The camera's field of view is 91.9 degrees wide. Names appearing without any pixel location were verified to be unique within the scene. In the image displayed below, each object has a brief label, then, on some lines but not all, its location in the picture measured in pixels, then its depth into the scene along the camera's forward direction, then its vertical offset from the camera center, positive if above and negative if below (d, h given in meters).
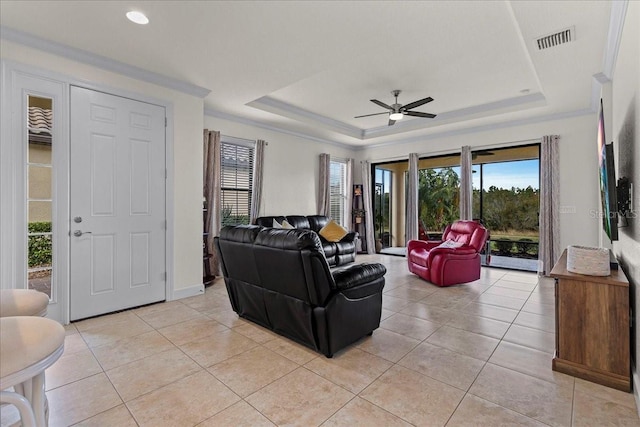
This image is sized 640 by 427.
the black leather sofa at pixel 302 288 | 2.46 -0.64
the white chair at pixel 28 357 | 1.05 -0.51
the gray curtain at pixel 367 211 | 7.98 +0.08
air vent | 2.85 +1.67
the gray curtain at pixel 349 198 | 7.97 +0.42
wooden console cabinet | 2.14 -0.83
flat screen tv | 2.28 +0.20
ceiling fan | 4.64 +1.58
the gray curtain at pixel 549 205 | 5.30 +0.14
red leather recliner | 4.77 -0.70
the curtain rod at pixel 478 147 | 5.76 +1.35
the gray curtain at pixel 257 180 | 5.90 +0.66
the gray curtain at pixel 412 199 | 7.09 +0.35
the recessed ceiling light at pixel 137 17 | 2.66 +1.73
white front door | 3.35 +0.14
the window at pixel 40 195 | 3.08 +0.20
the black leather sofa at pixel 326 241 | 5.89 -0.50
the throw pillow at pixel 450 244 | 5.09 -0.52
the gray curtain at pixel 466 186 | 6.23 +0.56
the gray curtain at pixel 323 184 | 7.38 +0.73
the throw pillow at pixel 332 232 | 6.29 -0.37
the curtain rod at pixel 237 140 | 5.63 +1.41
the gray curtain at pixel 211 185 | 5.15 +0.49
